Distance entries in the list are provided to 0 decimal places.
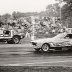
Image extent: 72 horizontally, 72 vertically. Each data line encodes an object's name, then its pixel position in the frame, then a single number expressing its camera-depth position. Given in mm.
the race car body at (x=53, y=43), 19734
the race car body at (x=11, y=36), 29125
